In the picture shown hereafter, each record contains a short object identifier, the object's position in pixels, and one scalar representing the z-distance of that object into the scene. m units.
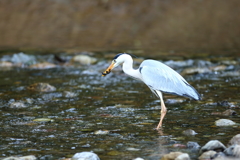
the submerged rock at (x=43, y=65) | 23.07
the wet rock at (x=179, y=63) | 22.37
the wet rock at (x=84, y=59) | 24.14
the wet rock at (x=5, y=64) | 23.81
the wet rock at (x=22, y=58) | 24.55
